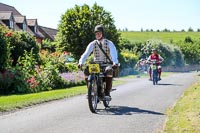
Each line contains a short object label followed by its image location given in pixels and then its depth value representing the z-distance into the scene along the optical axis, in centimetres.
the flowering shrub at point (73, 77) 2417
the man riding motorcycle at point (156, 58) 2300
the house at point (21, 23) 5520
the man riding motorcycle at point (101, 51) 1061
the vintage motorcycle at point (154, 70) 2213
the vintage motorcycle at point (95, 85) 1004
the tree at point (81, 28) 4834
